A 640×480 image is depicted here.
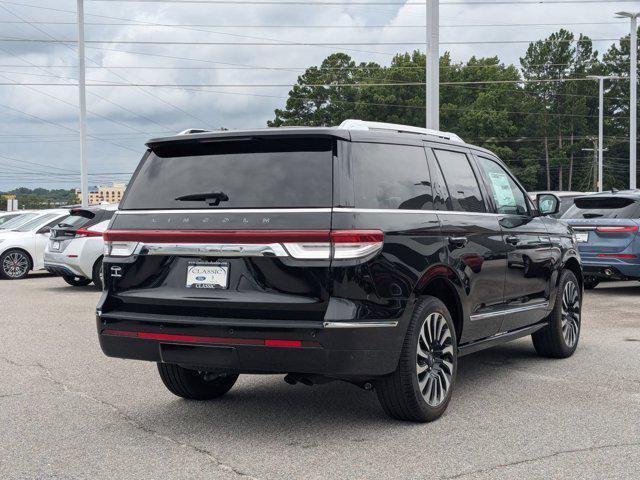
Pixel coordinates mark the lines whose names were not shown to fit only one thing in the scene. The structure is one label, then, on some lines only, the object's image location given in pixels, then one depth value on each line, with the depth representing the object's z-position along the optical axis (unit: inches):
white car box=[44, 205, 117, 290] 640.4
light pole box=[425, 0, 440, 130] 706.2
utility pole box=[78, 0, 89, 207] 1310.3
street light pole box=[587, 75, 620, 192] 1699.2
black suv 202.8
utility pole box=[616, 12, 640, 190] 1192.2
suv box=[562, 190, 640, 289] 546.9
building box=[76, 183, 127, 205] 5183.6
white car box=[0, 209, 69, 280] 800.3
